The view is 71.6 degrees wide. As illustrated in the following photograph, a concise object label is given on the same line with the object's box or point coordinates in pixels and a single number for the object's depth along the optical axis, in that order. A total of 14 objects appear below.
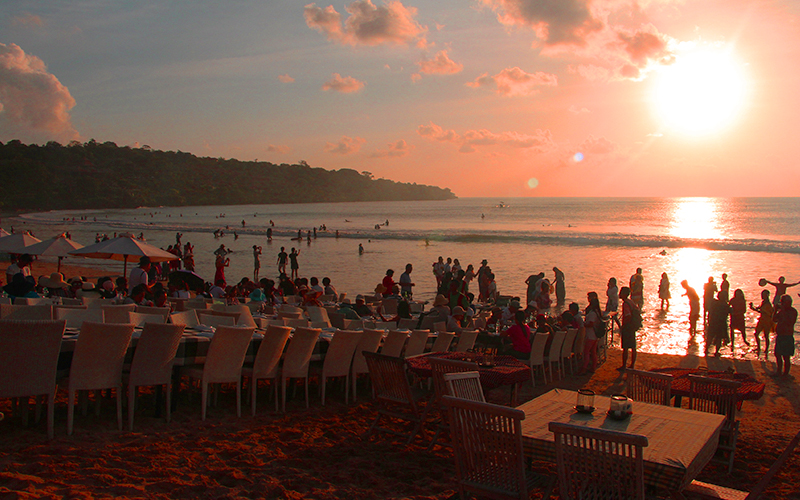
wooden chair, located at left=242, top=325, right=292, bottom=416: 4.93
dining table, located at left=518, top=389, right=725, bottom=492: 2.50
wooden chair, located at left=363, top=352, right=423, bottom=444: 4.41
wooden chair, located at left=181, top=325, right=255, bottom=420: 4.57
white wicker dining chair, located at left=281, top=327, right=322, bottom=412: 5.15
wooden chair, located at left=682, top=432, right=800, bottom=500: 3.05
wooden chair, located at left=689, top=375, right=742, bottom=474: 4.28
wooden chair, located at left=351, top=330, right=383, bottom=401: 5.85
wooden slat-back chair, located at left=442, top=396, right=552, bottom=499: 2.66
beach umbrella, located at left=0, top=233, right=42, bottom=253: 11.48
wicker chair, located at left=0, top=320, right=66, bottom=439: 3.54
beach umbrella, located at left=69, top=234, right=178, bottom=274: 10.59
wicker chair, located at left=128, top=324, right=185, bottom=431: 4.19
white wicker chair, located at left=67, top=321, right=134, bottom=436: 3.87
